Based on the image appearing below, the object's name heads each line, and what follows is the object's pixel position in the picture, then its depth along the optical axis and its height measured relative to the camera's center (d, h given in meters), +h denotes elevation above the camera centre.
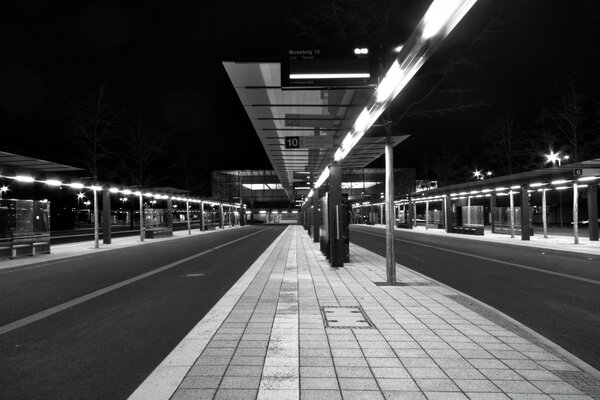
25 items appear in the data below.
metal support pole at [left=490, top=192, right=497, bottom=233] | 30.54 -0.19
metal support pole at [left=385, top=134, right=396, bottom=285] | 8.68 -0.17
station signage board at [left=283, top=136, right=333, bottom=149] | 10.87 +1.77
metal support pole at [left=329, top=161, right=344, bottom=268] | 11.70 -0.22
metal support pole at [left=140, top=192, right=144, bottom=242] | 27.04 -0.66
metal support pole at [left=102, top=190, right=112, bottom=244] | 23.94 -0.36
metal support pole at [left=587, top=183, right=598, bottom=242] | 20.88 -0.44
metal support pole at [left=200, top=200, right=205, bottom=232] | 43.47 -0.68
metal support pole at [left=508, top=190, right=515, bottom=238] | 25.20 -0.93
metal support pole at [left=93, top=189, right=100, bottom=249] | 20.67 -0.31
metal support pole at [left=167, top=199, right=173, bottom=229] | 33.34 -0.47
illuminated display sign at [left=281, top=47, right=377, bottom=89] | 7.11 +2.44
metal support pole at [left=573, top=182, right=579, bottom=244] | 19.19 -0.66
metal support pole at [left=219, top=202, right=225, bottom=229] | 53.43 -1.22
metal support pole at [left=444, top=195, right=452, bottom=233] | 32.72 -0.63
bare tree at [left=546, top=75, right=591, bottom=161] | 25.03 +5.55
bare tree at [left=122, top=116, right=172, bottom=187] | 32.53 +5.54
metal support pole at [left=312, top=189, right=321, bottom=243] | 21.23 -0.54
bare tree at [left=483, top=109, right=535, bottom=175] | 31.41 +4.95
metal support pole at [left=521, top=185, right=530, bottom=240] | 22.80 -0.58
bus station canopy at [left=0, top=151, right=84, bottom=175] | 14.52 +1.92
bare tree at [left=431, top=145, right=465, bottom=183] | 48.69 +4.78
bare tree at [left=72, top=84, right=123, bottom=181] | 23.47 +5.11
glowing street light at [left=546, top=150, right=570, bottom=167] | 26.73 +3.16
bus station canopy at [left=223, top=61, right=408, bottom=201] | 8.66 +2.76
